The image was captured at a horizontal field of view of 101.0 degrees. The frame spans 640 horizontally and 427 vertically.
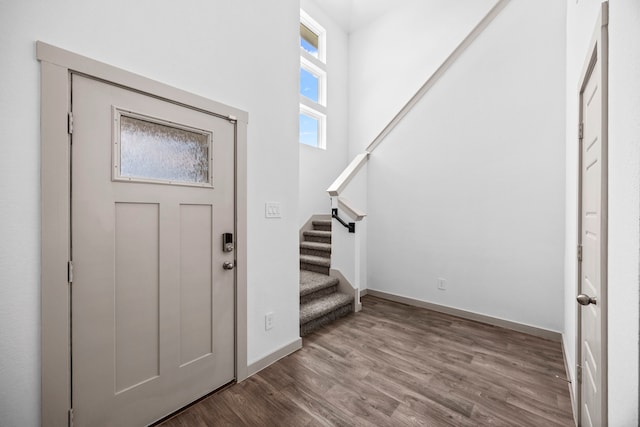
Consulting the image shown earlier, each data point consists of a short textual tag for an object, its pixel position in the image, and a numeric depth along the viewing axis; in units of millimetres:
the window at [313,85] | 4676
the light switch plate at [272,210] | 2178
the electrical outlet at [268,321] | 2174
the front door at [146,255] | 1341
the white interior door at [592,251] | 934
